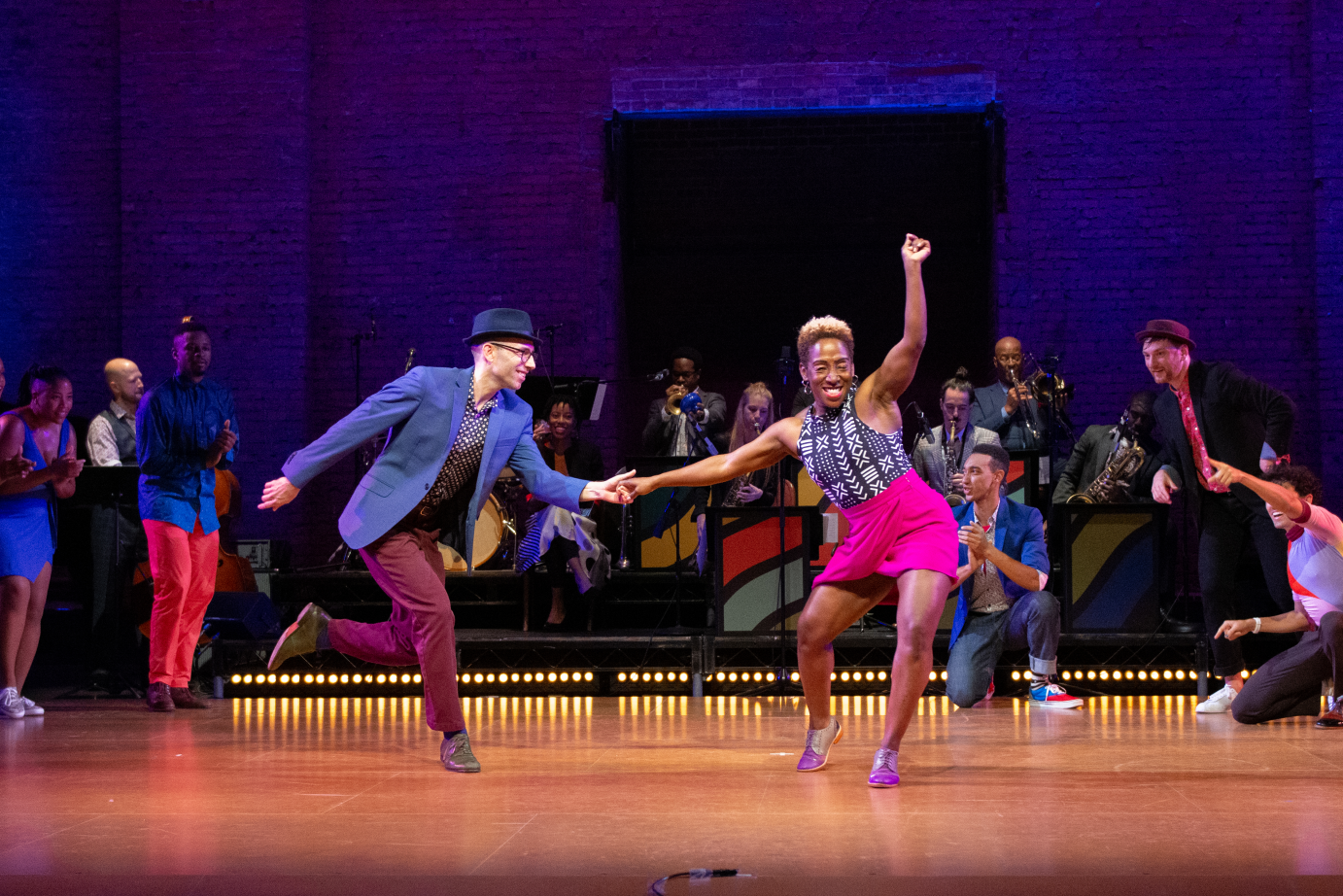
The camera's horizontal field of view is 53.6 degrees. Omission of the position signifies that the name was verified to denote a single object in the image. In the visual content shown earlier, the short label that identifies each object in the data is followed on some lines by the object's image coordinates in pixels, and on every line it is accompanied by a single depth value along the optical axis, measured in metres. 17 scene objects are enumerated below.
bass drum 8.56
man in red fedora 6.71
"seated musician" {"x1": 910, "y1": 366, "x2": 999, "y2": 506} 7.67
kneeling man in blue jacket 6.81
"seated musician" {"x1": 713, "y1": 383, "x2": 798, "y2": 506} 8.16
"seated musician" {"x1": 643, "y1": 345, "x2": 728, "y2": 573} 8.55
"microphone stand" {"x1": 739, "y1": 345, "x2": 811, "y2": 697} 7.27
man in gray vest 7.73
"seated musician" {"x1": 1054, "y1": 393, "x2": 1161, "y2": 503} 8.06
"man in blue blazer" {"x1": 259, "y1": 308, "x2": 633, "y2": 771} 5.05
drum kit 8.58
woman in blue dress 6.70
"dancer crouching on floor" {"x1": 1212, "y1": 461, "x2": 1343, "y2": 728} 6.13
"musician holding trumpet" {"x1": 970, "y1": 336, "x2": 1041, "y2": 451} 8.45
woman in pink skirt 4.70
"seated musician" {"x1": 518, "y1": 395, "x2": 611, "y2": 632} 7.46
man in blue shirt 6.87
